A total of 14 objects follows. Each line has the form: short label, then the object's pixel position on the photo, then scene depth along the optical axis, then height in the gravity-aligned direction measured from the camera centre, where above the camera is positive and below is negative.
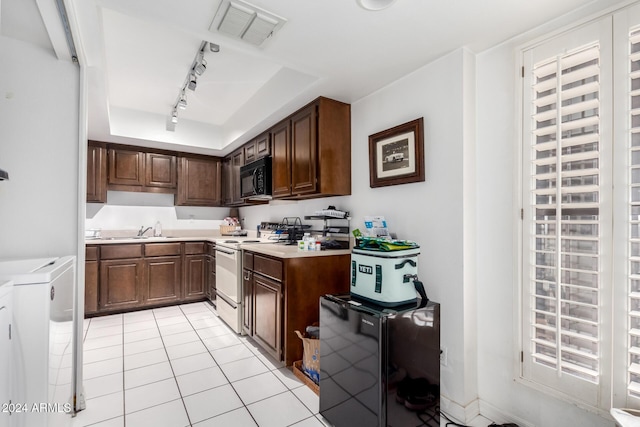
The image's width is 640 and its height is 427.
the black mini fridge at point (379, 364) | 1.49 -0.82
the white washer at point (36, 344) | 1.03 -0.49
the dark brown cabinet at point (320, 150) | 2.65 +0.61
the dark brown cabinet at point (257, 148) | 3.48 +0.83
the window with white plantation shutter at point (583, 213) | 1.37 +0.01
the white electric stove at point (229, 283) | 3.03 -0.75
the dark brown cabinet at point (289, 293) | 2.33 -0.66
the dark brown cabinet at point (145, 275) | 3.66 -0.82
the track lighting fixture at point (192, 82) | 2.82 +1.26
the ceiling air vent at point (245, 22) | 1.55 +1.08
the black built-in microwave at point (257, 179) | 3.38 +0.42
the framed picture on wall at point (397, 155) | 2.12 +0.46
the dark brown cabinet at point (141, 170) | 4.13 +0.63
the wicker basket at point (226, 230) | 4.85 -0.26
